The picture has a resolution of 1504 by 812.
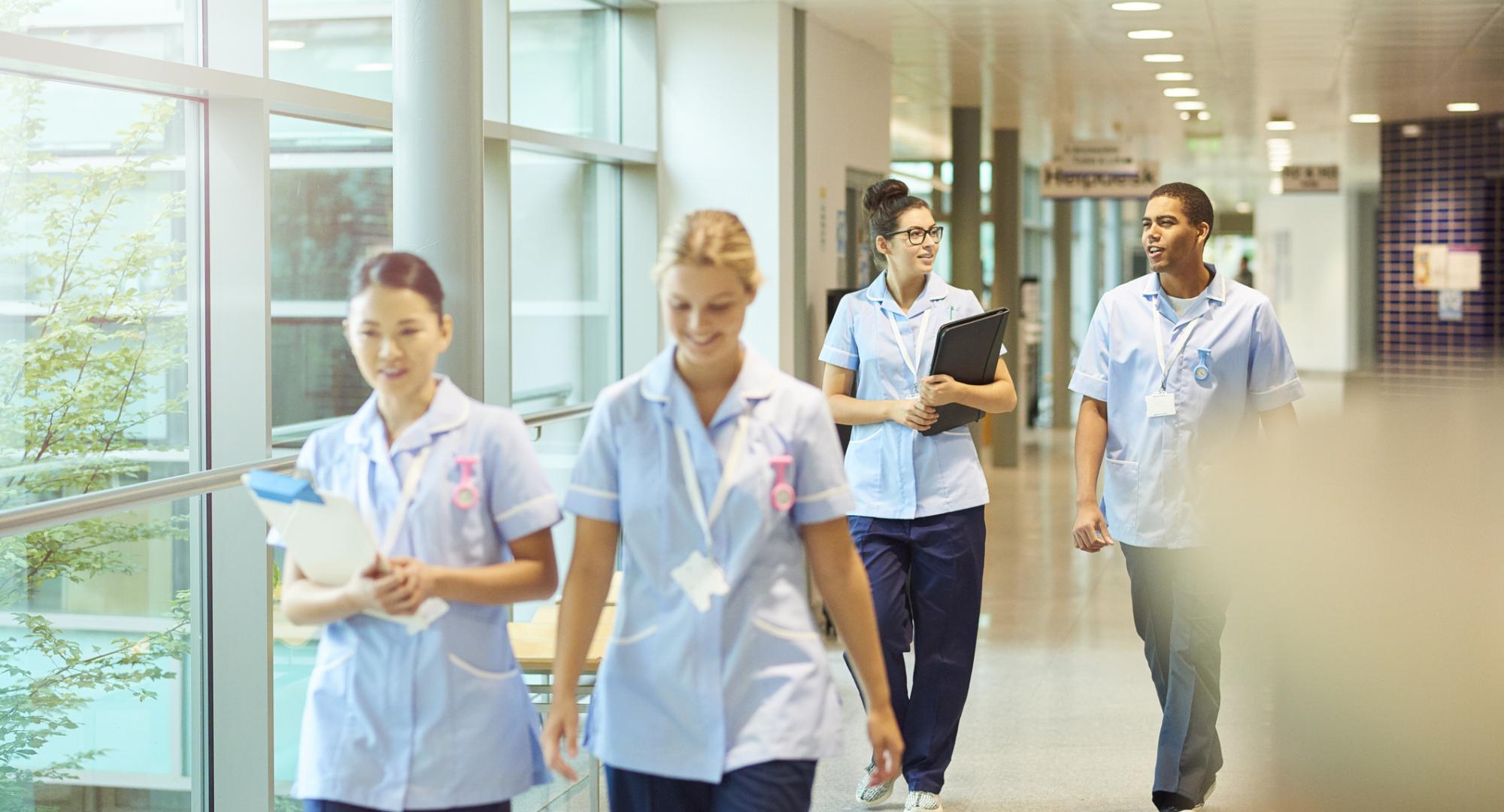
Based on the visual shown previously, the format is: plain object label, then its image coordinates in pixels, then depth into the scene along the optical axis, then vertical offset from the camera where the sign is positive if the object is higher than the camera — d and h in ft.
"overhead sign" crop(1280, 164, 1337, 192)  61.36 +7.24
